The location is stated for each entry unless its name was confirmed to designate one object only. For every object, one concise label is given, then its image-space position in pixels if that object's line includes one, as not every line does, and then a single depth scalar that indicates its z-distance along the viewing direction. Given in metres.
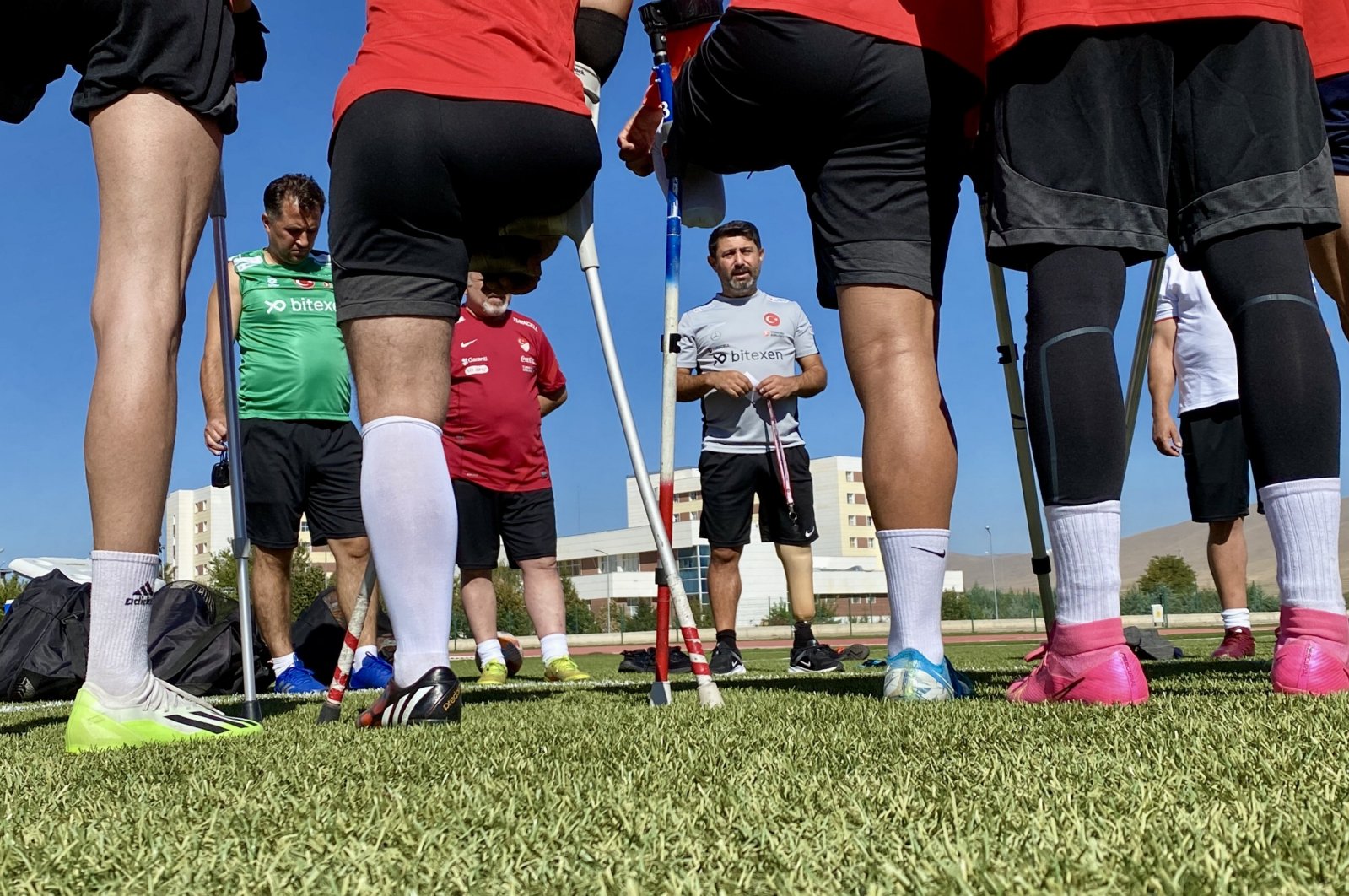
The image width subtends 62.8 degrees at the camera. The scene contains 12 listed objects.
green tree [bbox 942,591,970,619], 53.50
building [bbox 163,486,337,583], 108.69
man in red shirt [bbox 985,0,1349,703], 2.26
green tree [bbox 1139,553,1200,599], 76.00
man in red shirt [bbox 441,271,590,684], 6.29
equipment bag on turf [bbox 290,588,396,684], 6.72
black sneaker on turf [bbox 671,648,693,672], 6.39
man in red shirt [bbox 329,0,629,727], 2.46
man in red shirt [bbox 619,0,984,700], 2.72
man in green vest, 5.98
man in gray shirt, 6.55
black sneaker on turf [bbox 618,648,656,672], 6.82
